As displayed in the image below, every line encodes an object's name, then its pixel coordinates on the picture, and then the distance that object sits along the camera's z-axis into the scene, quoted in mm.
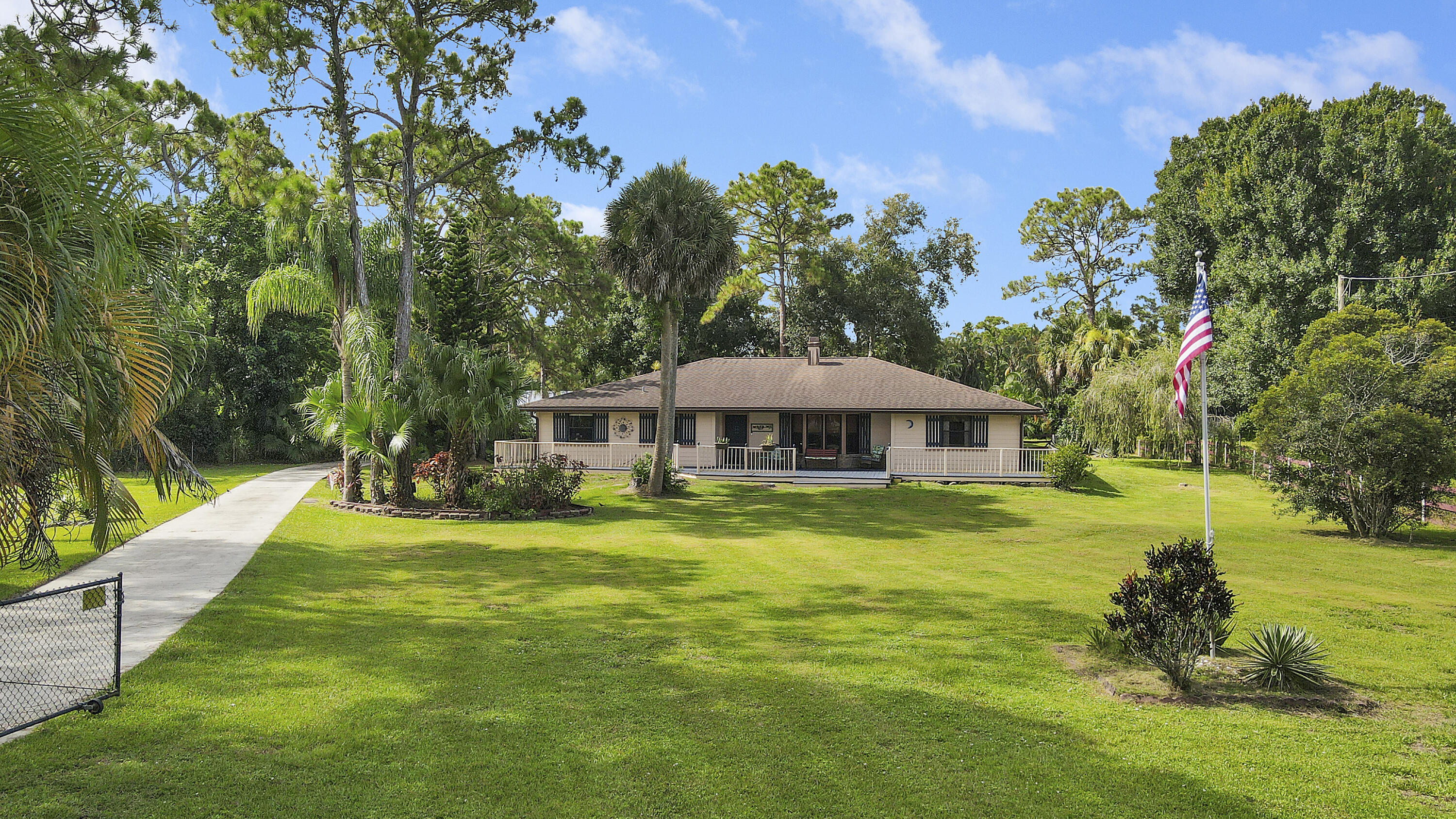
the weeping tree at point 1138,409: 32188
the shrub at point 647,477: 24641
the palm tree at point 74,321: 4793
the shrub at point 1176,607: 7582
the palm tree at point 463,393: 18578
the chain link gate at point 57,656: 6273
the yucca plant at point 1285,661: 7676
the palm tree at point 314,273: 19906
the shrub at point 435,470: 19398
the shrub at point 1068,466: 26375
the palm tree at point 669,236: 22703
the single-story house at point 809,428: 28297
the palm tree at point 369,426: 18922
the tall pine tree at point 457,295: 34438
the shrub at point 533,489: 19141
